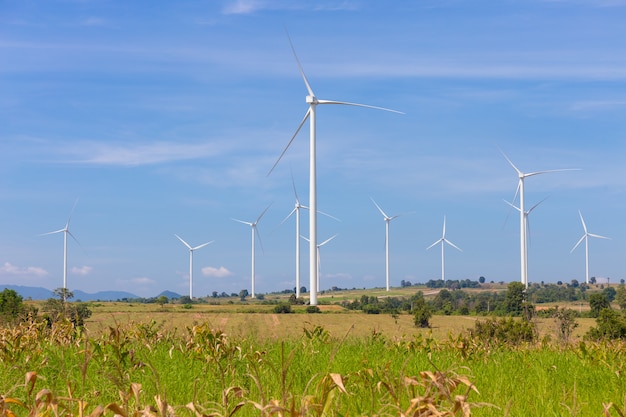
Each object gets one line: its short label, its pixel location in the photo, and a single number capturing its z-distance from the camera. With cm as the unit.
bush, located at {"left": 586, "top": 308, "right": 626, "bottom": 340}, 6366
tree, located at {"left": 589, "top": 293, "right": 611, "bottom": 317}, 12764
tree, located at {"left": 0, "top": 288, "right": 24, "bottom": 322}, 8038
